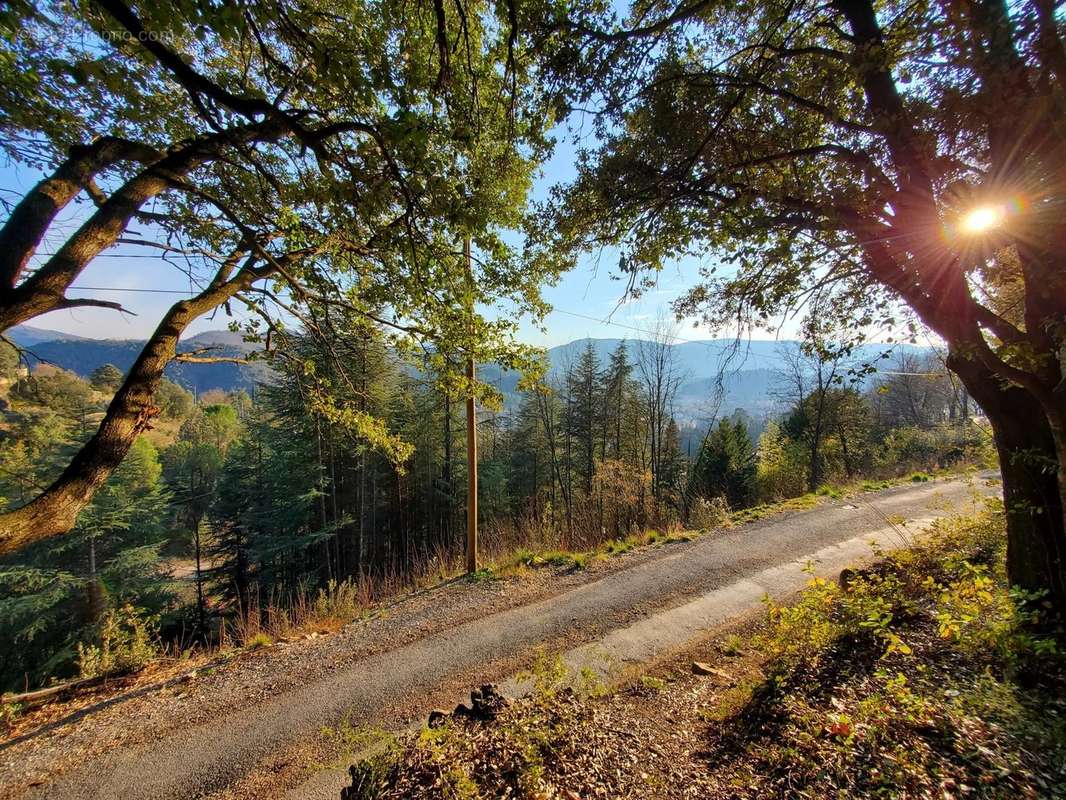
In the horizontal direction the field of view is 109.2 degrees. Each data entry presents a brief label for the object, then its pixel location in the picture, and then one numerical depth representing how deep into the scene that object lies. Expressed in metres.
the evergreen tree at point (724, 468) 21.69
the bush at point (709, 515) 8.89
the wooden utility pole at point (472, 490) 7.10
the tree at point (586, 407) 24.55
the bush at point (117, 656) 4.32
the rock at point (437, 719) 2.70
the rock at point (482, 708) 2.70
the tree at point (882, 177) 2.04
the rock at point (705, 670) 3.70
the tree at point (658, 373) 16.83
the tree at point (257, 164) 2.00
